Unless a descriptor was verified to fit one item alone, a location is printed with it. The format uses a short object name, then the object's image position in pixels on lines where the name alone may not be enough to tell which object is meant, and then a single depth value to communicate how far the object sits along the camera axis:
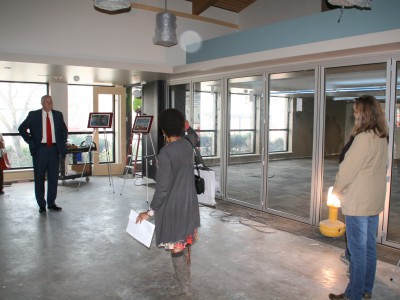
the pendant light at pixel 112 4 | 4.60
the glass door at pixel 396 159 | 4.20
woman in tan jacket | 2.60
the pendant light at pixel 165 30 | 6.07
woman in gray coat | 2.55
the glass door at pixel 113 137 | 9.40
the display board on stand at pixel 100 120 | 7.72
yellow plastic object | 4.44
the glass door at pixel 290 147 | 6.36
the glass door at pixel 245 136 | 8.89
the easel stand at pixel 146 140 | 8.27
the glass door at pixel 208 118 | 7.54
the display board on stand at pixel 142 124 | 6.88
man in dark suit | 5.56
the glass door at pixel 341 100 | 5.02
